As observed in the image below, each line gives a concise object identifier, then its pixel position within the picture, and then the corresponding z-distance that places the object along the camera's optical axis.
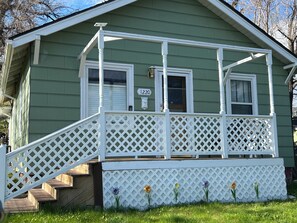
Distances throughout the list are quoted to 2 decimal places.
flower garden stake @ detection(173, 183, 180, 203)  6.72
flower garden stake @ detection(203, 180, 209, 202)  6.95
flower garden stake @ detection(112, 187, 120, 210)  6.23
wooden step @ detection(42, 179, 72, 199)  6.07
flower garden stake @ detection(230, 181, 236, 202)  7.17
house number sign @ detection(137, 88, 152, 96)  8.64
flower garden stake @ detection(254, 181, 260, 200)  7.40
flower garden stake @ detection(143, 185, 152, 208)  6.47
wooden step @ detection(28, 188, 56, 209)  5.90
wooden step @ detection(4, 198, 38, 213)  5.80
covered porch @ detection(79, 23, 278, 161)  6.68
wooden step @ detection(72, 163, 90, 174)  6.43
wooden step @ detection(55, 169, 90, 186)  6.19
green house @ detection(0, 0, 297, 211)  6.83
